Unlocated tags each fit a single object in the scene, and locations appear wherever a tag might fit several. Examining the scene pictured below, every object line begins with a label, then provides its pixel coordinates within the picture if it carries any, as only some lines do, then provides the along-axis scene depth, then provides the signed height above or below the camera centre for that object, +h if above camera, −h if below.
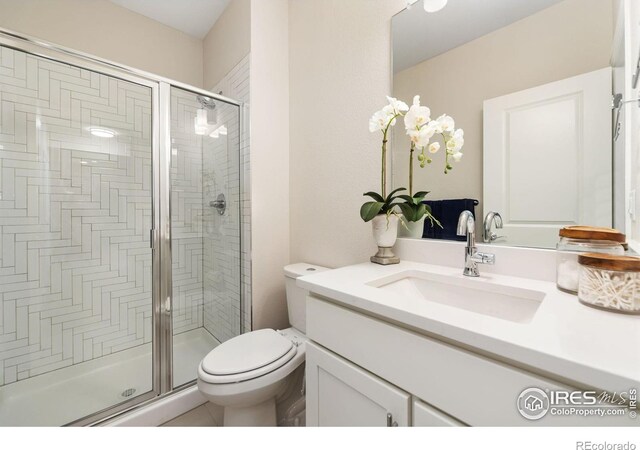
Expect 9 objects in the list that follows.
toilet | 0.96 -0.56
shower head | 1.60 +0.75
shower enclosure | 1.31 -0.06
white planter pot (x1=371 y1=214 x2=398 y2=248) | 1.01 -0.02
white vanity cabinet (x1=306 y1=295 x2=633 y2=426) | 0.43 -0.31
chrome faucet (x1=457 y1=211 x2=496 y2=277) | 0.83 -0.08
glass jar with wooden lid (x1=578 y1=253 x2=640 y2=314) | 0.50 -0.12
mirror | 0.73 +0.36
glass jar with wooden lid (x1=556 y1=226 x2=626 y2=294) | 0.63 -0.06
